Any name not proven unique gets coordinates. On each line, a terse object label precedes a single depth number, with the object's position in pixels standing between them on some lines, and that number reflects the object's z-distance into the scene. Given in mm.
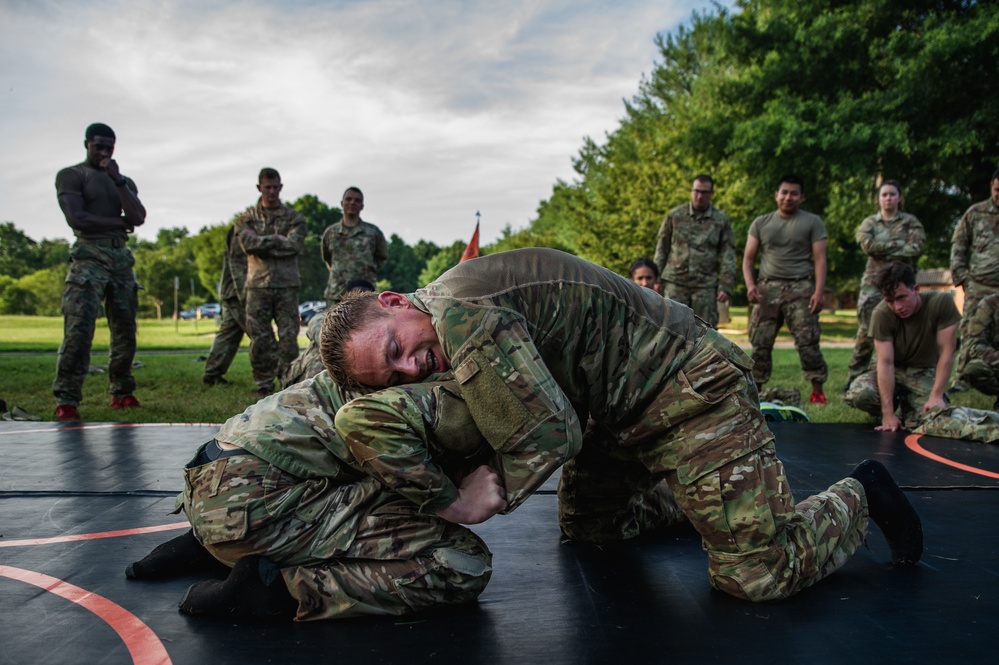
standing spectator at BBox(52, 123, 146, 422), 5930
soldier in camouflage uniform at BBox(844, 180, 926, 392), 7359
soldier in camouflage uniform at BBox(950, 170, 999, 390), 7031
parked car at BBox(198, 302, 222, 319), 49250
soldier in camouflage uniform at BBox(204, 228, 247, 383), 8312
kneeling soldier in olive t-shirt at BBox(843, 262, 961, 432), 5156
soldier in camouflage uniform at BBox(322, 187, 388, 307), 8445
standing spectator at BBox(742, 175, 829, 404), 7152
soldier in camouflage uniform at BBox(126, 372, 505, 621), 2137
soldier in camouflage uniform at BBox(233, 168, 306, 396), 7738
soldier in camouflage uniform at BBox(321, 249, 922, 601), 2049
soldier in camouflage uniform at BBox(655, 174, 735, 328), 7473
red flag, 17212
